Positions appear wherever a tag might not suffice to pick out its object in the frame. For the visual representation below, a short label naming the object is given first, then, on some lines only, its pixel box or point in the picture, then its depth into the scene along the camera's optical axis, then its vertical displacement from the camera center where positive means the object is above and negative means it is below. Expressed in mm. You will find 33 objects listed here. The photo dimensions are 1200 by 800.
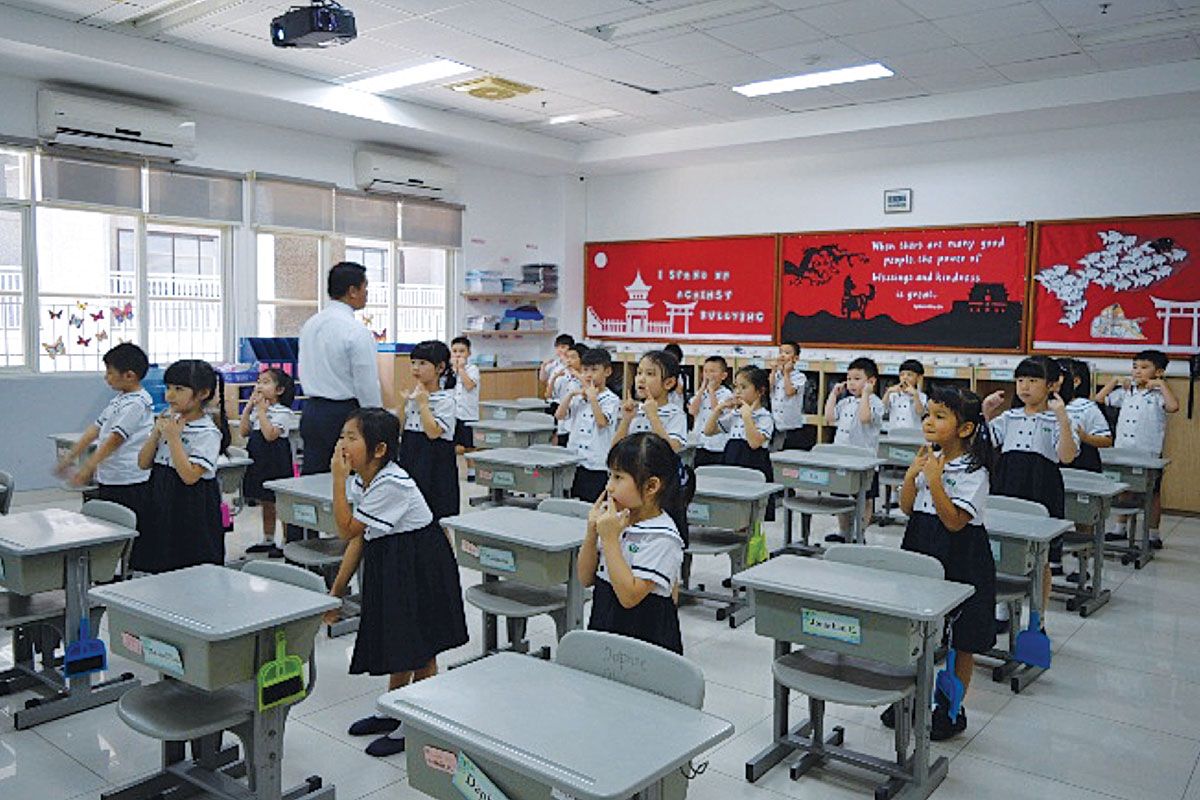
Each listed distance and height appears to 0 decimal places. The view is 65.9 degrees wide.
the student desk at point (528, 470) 5105 -743
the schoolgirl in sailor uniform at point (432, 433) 4859 -525
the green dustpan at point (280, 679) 2291 -868
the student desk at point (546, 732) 1543 -712
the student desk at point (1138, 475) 5367 -728
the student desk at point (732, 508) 4215 -768
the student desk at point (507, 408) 7902 -603
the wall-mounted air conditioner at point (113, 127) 6480 +1469
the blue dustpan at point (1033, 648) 3605 -1168
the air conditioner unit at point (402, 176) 8508 +1517
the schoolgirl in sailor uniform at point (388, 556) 2832 -689
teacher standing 4094 -128
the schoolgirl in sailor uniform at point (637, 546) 2301 -523
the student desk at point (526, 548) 3166 -736
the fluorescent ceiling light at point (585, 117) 8133 +1994
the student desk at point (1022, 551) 3558 -791
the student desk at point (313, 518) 3811 -773
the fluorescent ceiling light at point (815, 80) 6688 +1979
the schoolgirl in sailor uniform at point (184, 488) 3705 -642
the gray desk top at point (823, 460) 4948 -637
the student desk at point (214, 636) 2209 -752
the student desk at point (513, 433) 6637 -687
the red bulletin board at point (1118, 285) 7152 +518
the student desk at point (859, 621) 2527 -783
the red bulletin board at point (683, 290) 9281 +543
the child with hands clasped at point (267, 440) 5195 -610
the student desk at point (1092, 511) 4582 -809
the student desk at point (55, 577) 2959 -812
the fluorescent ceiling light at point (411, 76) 6797 +1981
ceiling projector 4539 +1527
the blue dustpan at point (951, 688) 3008 -1105
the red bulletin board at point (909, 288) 7938 +522
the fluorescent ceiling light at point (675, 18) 5359 +1947
